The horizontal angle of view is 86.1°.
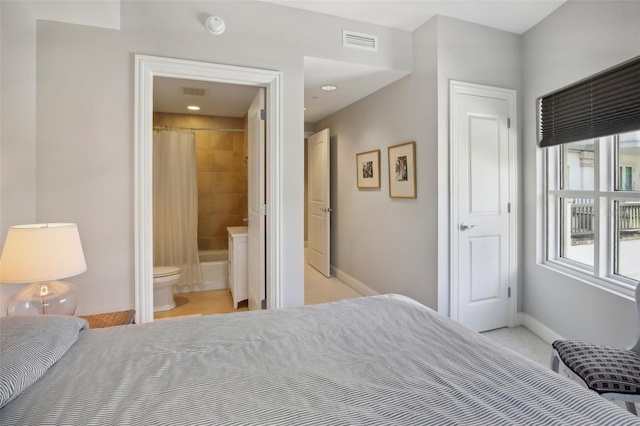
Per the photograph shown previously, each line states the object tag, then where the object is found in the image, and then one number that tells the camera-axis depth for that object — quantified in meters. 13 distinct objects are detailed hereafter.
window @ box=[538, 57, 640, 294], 2.23
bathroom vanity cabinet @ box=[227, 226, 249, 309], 3.53
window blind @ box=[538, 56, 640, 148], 2.14
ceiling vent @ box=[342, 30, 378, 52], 2.82
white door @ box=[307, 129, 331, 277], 4.73
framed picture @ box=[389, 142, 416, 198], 3.12
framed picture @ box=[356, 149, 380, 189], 3.75
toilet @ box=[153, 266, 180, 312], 3.46
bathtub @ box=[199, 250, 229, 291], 4.22
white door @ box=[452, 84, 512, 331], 2.88
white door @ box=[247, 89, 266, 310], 2.74
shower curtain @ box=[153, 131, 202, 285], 4.08
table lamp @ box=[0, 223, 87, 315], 1.59
